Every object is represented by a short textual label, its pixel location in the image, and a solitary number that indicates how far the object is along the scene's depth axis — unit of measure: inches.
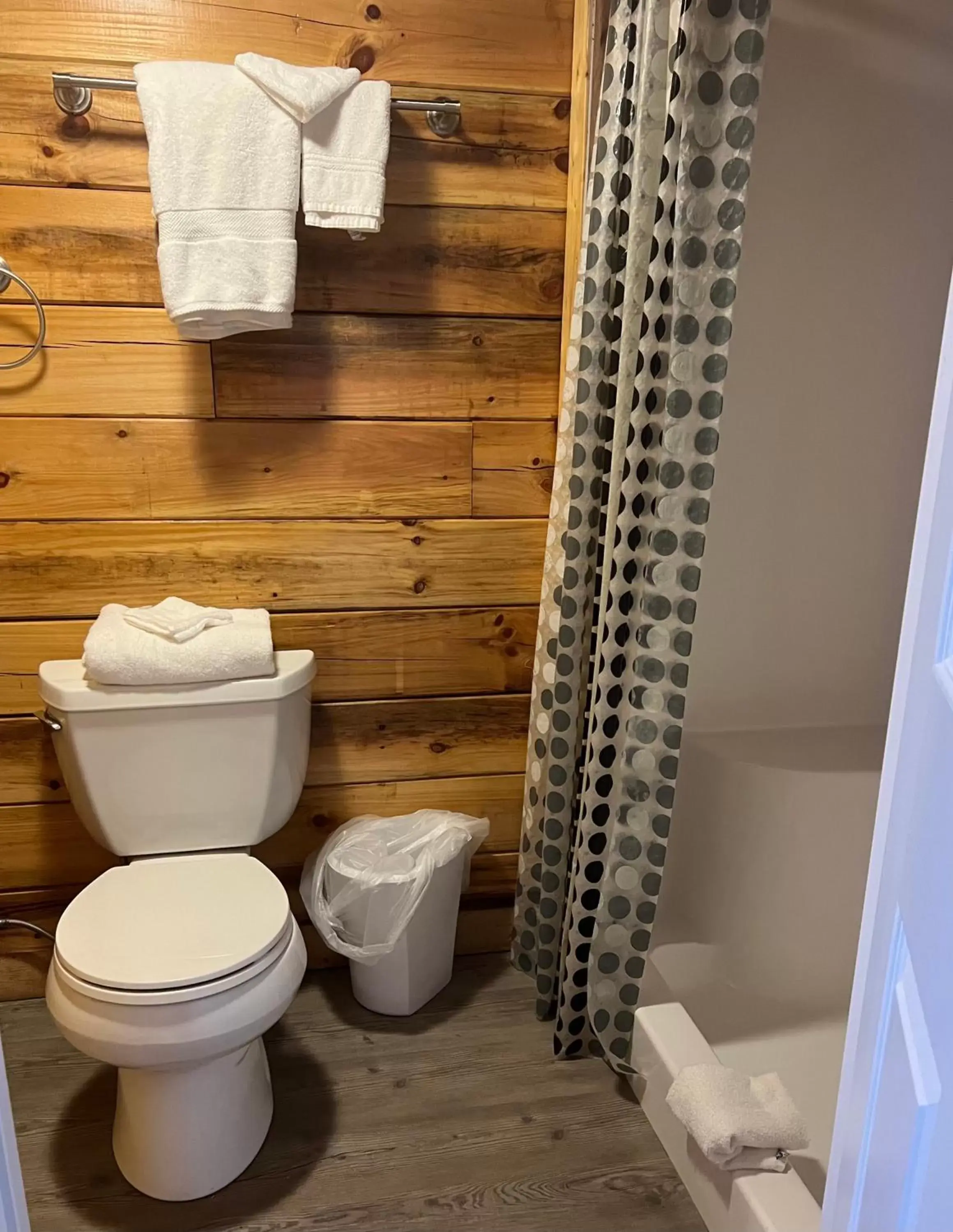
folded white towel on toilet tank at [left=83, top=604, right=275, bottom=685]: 71.0
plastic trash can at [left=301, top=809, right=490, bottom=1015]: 79.0
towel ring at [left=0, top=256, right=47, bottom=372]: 70.8
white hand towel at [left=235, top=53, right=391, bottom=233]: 68.3
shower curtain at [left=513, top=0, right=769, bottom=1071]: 60.0
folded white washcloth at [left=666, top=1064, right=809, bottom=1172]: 58.8
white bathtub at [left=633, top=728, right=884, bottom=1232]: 77.4
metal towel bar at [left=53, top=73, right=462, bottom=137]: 67.5
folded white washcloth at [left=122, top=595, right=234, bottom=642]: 72.4
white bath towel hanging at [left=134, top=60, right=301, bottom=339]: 66.7
